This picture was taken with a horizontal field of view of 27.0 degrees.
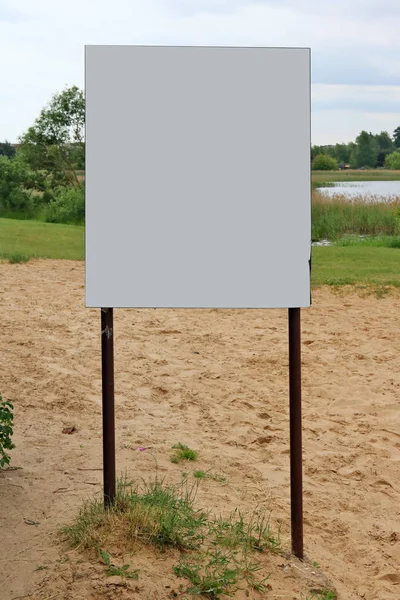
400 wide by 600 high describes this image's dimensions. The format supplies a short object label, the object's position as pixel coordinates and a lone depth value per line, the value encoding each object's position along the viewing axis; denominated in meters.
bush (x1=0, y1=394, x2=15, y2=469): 3.89
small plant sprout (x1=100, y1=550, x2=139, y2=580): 3.15
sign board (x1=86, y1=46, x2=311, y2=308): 3.19
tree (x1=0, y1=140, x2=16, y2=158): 39.03
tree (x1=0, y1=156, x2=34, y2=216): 22.97
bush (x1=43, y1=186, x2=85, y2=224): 19.89
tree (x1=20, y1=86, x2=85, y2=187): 28.19
